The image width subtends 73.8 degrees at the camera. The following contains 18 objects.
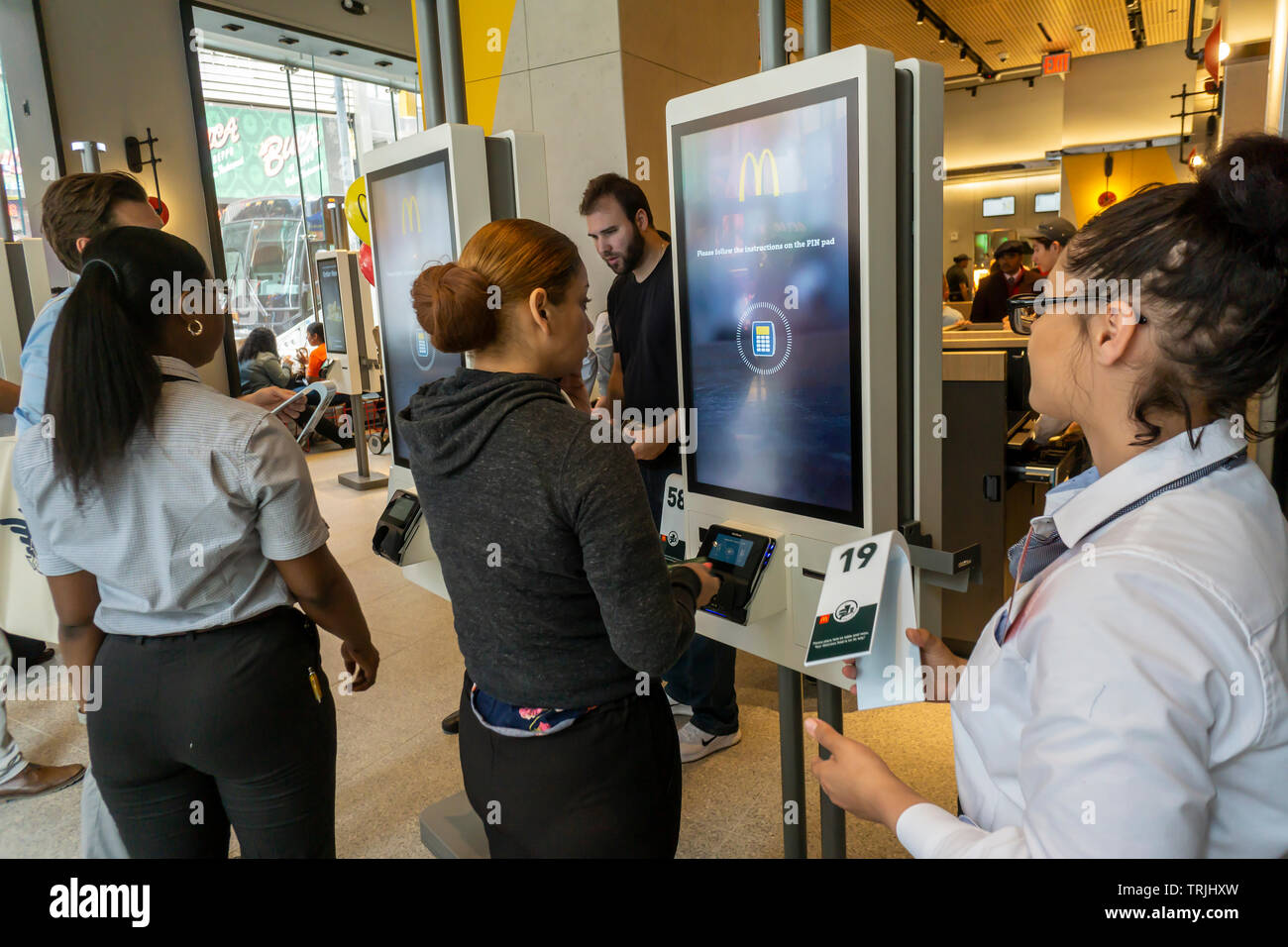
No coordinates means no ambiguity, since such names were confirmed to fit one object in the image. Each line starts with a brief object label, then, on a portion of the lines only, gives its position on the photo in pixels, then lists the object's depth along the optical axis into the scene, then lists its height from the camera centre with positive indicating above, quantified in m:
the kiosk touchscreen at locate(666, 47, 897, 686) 1.57 -0.04
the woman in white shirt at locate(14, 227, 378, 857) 1.37 -0.38
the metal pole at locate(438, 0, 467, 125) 2.49 +0.77
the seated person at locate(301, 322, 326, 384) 9.25 -0.37
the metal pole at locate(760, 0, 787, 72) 1.66 +0.52
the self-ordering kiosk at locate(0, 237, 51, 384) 4.75 +0.36
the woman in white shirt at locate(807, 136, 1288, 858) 0.67 -0.26
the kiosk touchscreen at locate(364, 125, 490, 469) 2.43 +0.31
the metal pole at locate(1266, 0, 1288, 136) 1.32 +0.30
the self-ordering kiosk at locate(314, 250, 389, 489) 7.23 -0.02
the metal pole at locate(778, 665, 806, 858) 1.97 -1.06
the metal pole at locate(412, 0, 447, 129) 2.53 +0.78
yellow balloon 6.59 +0.91
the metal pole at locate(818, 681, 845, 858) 1.86 -1.11
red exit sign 11.88 +3.07
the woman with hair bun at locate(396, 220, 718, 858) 1.23 -0.37
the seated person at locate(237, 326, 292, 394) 8.39 -0.30
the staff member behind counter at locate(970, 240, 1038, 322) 7.34 +0.04
